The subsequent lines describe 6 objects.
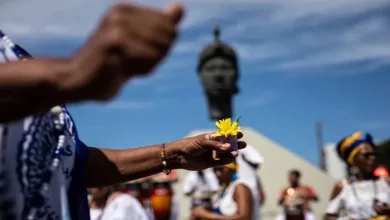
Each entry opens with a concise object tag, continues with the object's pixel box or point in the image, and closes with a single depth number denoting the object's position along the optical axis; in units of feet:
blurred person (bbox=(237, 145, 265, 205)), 27.12
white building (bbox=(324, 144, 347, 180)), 98.48
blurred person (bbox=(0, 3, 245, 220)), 4.39
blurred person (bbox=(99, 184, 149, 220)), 23.86
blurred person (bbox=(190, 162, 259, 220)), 18.37
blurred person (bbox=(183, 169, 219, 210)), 33.88
